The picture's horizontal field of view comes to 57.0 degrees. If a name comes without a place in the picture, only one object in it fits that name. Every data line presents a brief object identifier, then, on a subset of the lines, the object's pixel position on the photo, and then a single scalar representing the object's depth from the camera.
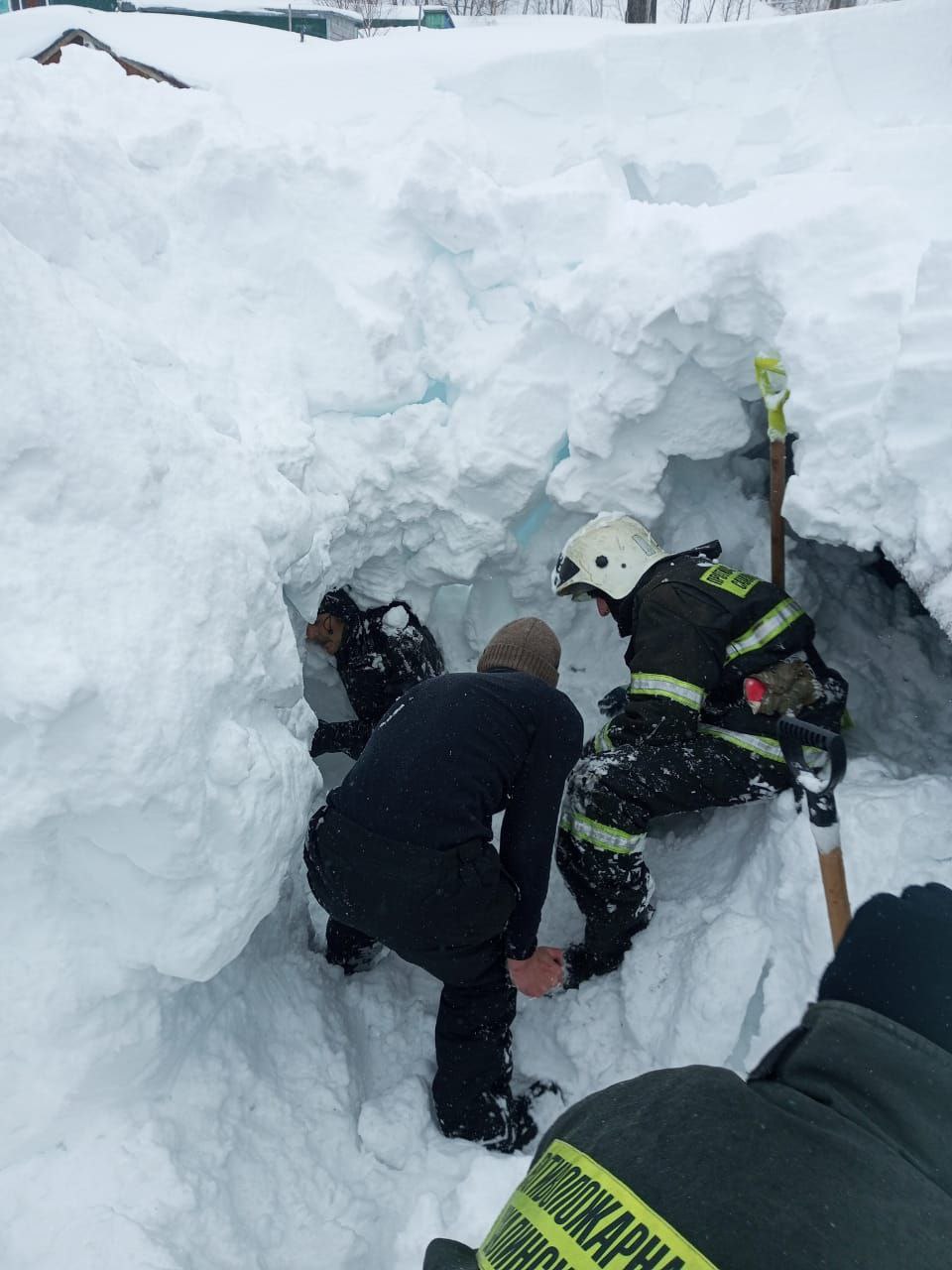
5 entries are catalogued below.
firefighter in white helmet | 2.75
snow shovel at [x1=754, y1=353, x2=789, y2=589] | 2.88
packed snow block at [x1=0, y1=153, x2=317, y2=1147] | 1.83
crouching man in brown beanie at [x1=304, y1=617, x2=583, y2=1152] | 2.20
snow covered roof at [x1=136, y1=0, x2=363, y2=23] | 8.98
